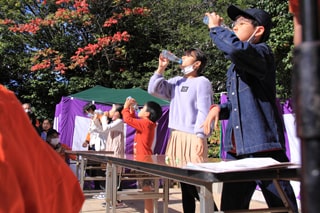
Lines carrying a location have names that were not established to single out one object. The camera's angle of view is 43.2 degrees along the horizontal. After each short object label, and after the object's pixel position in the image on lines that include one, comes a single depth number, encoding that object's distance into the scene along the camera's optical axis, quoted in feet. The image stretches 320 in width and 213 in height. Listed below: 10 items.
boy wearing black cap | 6.57
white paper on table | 4.47
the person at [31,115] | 19.56
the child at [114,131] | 19.12
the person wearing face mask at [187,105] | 9.99
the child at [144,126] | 15.60
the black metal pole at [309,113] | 1.17
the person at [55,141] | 19.81
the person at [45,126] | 23.96
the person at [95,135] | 19.30
